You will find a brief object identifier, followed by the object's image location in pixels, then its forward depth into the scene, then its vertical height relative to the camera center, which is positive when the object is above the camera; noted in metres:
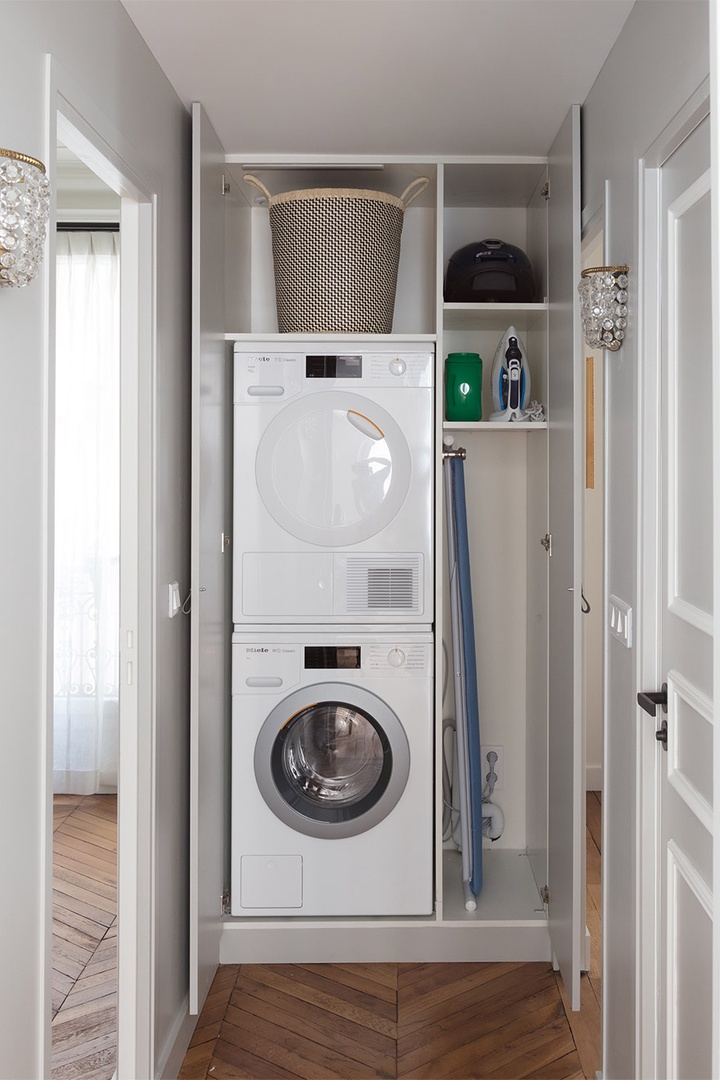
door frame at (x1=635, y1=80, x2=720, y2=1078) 1.77 -0.12
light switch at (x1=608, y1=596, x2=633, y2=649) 1.89 -0.16
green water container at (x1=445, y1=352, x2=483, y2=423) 2.83 +0.52
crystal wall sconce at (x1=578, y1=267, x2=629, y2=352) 1.88 +0.52
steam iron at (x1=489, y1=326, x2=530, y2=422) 2.81 +0.54
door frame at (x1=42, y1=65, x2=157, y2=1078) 2.02 -0.20
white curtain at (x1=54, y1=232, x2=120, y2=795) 3.86 +0.30
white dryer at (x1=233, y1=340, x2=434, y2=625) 2.67 +0.20
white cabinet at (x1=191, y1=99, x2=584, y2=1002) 2.38 +0.00
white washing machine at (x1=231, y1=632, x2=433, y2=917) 2.69 -0.73
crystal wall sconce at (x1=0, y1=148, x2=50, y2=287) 1.11 +0.42
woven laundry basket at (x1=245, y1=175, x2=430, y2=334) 2.56 +0.86
